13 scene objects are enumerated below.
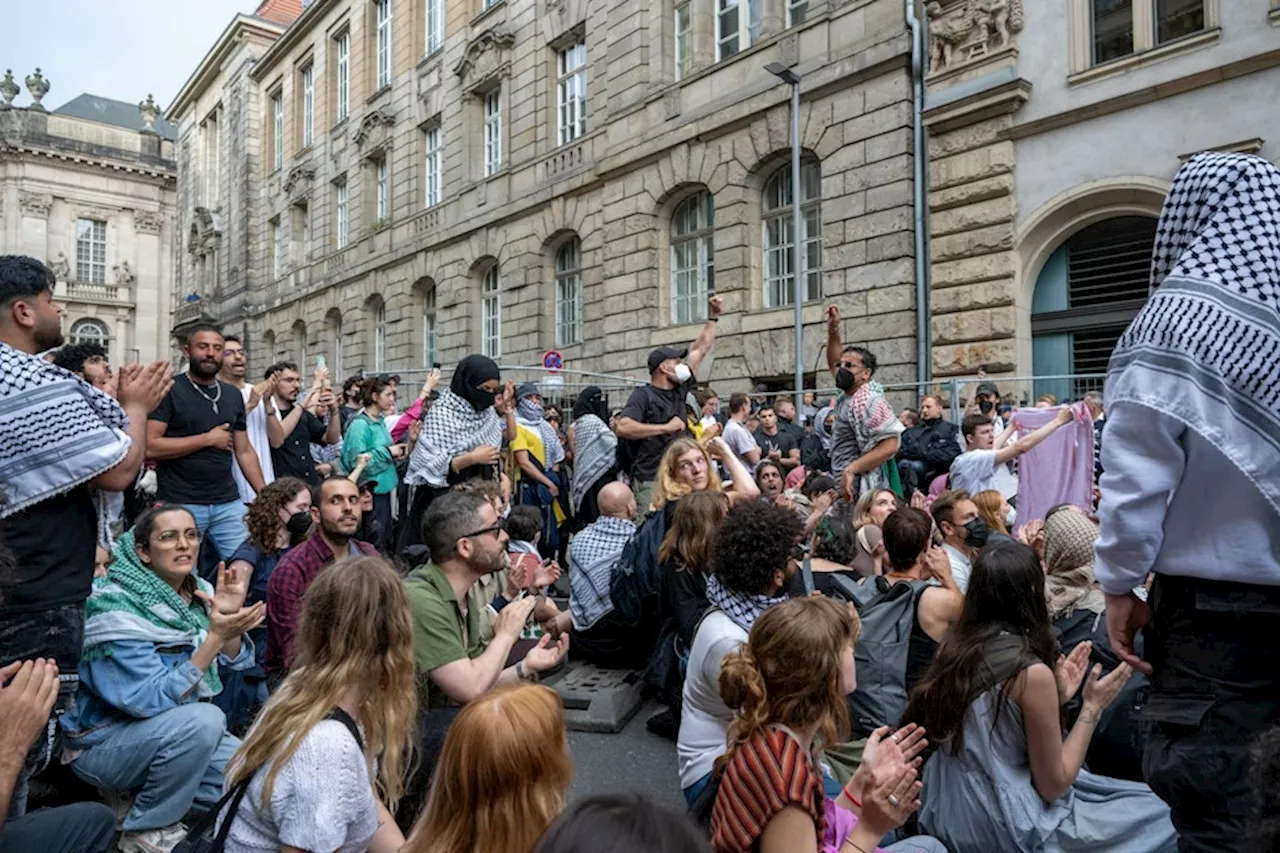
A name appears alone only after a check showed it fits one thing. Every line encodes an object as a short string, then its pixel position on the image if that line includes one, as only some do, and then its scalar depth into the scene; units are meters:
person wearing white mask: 6.12
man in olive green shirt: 3.25
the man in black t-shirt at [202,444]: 5.54
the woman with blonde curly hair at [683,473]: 5.35
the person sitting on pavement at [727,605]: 3.20
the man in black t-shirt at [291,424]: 7.01
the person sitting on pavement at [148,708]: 3.30
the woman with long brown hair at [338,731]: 2.23
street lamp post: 13.09
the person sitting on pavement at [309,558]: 4.05
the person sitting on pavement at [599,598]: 5.56
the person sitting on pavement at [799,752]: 2.25
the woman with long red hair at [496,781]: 1.85
